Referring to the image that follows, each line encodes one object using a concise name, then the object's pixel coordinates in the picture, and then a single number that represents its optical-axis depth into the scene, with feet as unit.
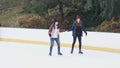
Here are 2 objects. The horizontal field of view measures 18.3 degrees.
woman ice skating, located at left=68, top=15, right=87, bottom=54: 42.29
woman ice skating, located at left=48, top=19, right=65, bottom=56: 41.45
